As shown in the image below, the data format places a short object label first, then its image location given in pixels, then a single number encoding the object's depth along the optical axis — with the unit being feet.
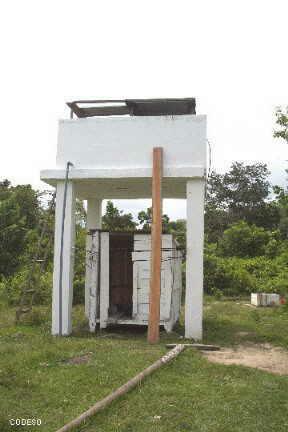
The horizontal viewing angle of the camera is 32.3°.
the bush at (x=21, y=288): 53.01
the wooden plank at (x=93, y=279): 34.78
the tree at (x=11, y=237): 71.31
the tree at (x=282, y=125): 37.45
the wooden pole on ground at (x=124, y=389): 15.62
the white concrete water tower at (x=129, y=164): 32.53
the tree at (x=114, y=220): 72.28
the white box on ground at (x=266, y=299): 55.47
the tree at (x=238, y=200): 120.37
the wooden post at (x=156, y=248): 31.09
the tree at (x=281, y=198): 34.27
